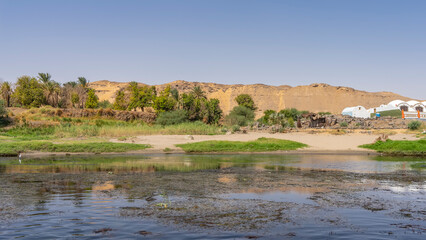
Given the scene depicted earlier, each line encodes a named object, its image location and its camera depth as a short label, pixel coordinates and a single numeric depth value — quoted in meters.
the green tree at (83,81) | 94.24
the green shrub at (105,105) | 95.88
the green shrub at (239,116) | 67.64
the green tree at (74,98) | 78.62
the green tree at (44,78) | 75.31
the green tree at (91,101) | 81.56
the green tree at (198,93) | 89.06
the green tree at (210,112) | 75.00
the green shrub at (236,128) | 44.18
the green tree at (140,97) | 85.69
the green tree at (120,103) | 88.38
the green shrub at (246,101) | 102.38
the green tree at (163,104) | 75.12
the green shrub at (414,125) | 42.66
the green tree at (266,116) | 57.61
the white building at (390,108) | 75.75
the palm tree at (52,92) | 75.56
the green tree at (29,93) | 73.75
